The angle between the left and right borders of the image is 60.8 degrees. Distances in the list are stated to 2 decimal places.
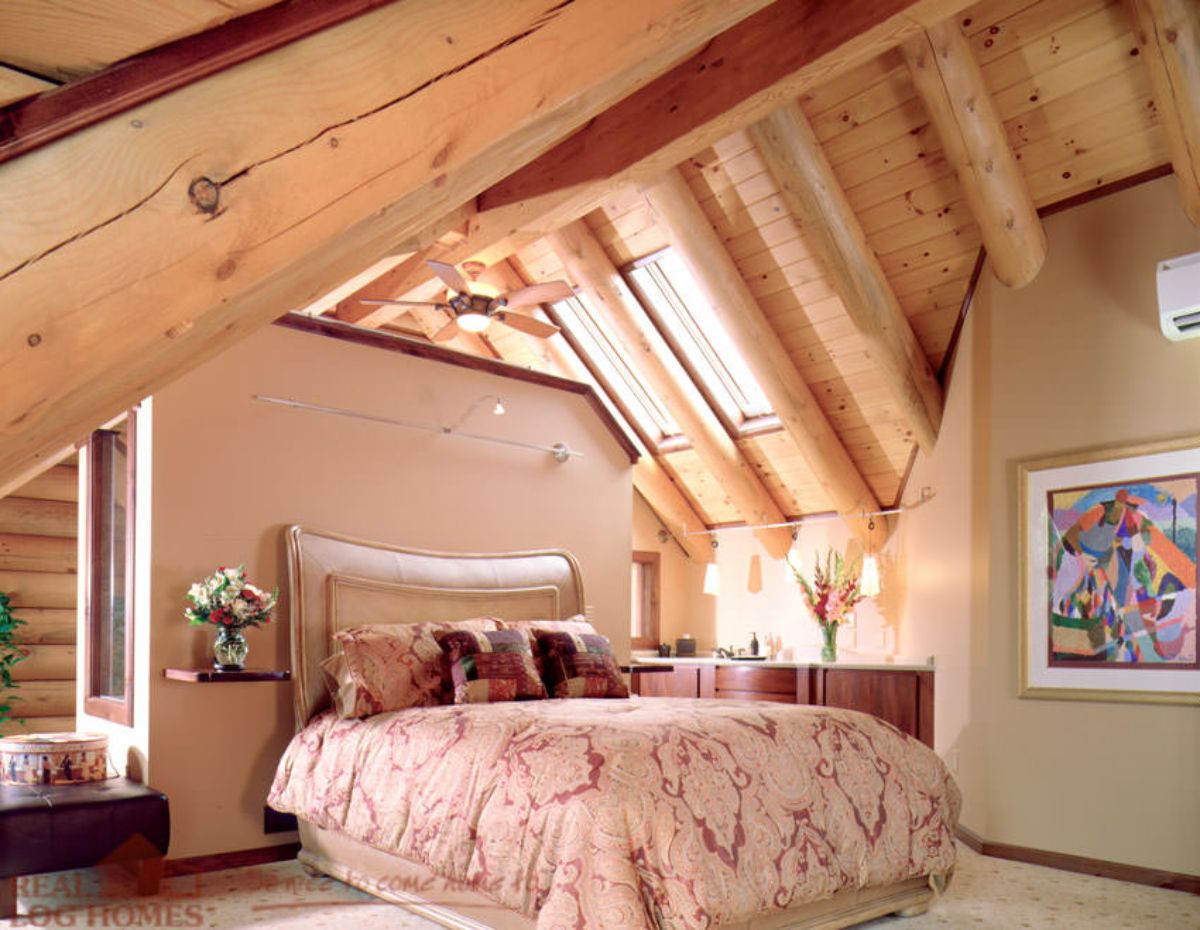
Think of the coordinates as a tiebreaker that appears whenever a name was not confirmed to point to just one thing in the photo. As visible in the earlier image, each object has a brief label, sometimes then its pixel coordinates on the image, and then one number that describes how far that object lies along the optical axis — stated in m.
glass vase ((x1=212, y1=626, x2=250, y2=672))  4.03
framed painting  4.14
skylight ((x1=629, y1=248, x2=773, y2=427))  6.34
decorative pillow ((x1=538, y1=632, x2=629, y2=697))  4.41
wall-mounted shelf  3.84
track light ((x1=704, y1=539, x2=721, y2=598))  7.74
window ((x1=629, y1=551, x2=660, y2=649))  8.08
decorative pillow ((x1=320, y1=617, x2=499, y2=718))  3.95
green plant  5.05
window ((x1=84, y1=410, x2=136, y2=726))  4.25
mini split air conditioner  3.94
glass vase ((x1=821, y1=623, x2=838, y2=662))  6.61
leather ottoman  3.36
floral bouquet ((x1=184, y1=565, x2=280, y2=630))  3.97
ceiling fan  5.07
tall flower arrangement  6.57
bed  2.71
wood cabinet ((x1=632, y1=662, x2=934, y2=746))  5.77
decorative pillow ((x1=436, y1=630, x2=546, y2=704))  4.07
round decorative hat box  3.80
